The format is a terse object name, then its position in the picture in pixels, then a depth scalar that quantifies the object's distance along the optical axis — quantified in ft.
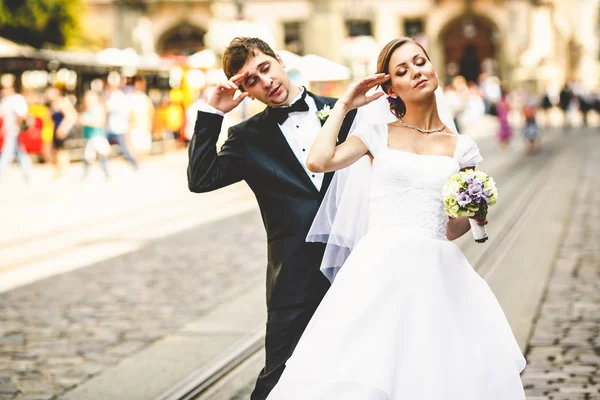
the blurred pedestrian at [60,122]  68.33
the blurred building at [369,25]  162.40
